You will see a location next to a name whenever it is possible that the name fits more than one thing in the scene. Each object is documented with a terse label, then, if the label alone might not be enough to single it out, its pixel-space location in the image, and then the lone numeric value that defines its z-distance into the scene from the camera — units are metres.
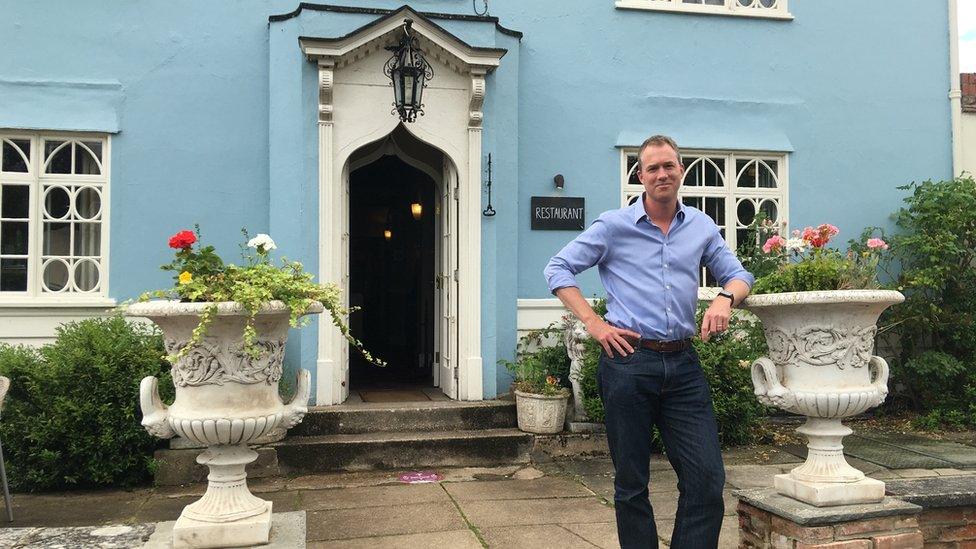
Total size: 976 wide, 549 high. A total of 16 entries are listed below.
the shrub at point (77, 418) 5.30
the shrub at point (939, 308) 7.25
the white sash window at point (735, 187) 7.73
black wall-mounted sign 7.22
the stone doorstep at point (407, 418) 6.14
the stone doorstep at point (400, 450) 5.80
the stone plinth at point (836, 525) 3.27
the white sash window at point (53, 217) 6.47
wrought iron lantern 6.28
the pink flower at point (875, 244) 4.22
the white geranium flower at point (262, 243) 3.46
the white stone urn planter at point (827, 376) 3.42
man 2.93
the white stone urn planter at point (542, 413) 6.19
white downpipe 8.08
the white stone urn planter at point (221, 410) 3.13
